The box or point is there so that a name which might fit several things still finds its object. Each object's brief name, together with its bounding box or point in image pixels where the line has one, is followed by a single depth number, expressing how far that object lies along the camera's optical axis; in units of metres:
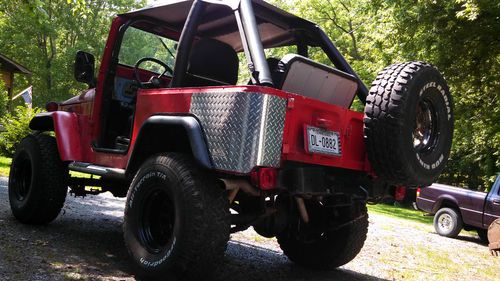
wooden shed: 28.28
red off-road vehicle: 3.28
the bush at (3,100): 20.64
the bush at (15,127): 15.23
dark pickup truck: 10.88
